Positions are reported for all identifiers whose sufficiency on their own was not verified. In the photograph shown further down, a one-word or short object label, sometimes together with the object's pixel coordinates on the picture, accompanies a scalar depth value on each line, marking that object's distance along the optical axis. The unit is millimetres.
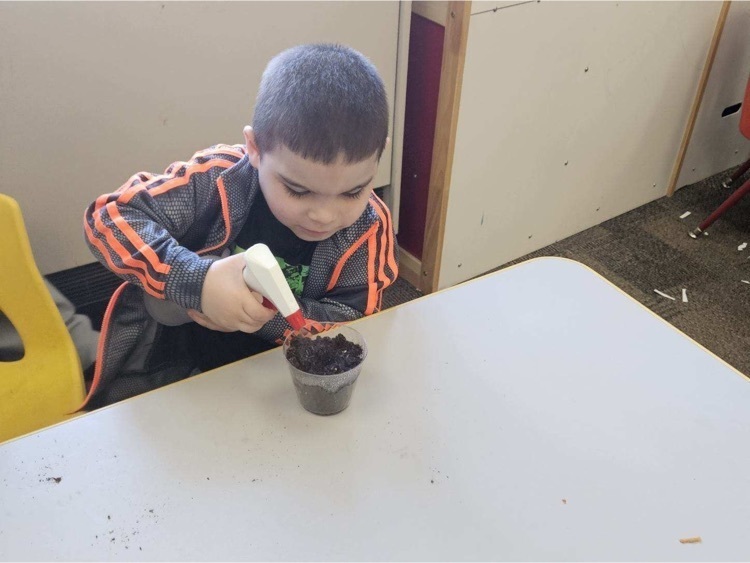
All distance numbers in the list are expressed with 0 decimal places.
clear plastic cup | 686
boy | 723
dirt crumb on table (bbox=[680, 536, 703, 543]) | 623
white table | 604
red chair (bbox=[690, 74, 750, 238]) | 2086
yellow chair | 971
